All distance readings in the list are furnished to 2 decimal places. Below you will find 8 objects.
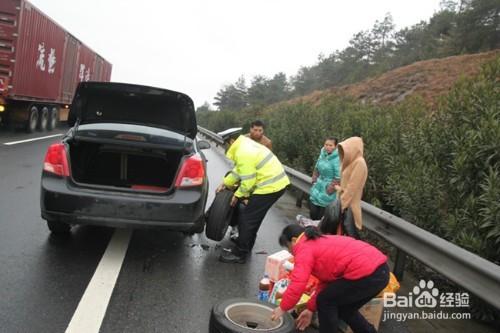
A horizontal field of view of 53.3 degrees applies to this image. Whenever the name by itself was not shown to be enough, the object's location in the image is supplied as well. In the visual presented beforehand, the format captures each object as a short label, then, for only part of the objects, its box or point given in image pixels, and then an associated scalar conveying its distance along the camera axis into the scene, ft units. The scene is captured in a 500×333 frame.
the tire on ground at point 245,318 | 10.39
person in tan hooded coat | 17.17
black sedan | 15.78
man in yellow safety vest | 17.17
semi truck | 48.75
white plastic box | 14.49
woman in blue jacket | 21.63
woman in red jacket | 10.83
